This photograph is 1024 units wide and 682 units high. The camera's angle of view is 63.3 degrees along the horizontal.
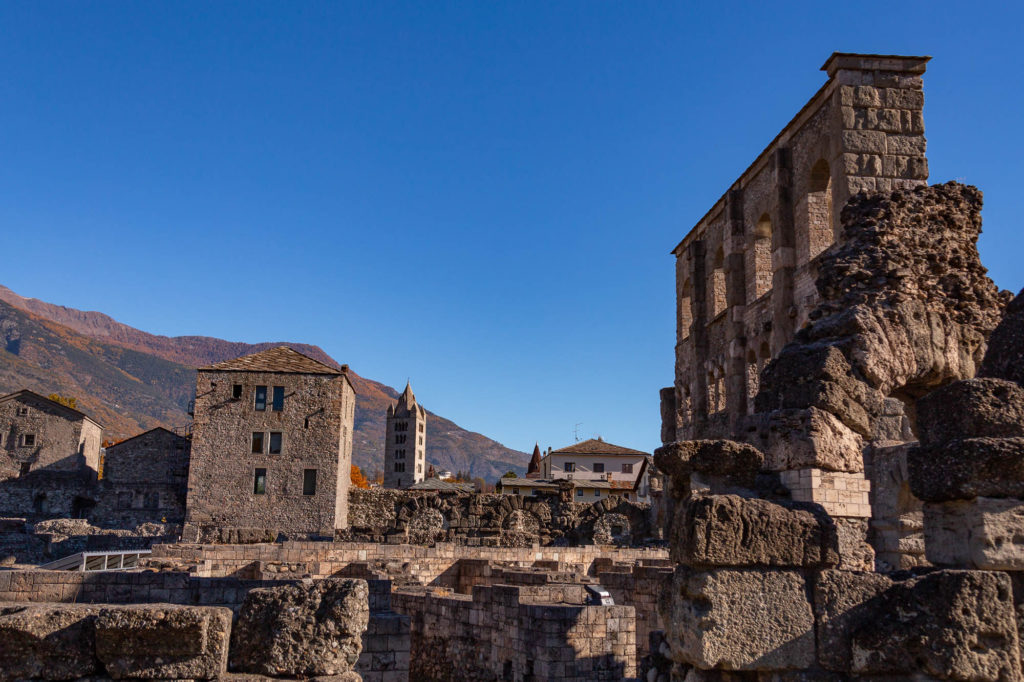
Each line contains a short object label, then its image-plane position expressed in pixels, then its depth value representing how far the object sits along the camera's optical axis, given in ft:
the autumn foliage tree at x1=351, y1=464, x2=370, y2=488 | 312.09
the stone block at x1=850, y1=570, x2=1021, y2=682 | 17.37
